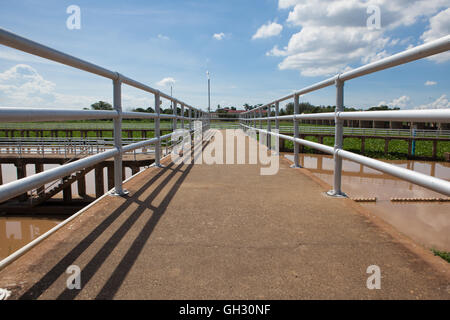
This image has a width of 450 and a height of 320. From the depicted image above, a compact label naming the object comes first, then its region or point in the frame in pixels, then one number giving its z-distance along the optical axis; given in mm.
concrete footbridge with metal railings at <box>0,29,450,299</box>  1355
